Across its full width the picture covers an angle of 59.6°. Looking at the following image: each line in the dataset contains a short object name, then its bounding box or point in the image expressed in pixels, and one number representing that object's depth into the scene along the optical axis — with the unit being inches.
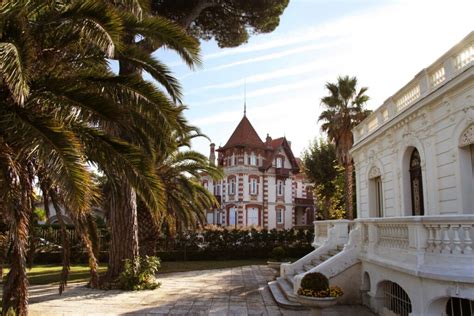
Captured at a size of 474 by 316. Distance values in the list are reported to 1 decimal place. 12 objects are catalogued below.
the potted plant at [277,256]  747.0
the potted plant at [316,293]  342.6
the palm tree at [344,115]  1001.5
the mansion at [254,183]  1744.6
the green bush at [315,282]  354.6
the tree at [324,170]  1363.2
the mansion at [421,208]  281.6
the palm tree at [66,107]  253.8
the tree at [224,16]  689.0
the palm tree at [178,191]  764.6
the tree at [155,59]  340.2
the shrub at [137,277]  530.6
